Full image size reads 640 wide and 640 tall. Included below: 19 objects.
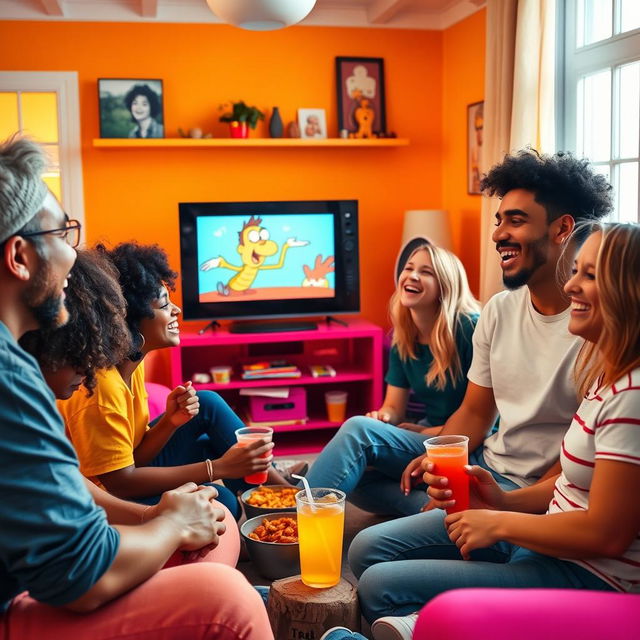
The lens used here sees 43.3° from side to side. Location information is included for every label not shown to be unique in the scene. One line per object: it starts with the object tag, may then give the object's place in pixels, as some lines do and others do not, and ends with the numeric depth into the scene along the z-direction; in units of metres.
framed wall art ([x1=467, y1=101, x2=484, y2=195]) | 4.55
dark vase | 4.75
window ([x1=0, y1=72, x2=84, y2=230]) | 4.57
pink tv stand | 4.41
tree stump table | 1.85
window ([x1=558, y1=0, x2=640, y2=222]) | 3.34
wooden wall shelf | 4.54
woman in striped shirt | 1.45
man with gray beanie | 1.12
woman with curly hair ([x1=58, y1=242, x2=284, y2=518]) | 2.03
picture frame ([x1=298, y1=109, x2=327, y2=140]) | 4.84
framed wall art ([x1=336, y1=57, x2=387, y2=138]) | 4.89
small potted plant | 4.65
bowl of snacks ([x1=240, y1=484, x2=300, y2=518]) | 2.54
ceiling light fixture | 2.73
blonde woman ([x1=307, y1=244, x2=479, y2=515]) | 2.55
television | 4.50
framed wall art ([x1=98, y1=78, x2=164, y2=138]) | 4.59
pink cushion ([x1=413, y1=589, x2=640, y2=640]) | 1.29
